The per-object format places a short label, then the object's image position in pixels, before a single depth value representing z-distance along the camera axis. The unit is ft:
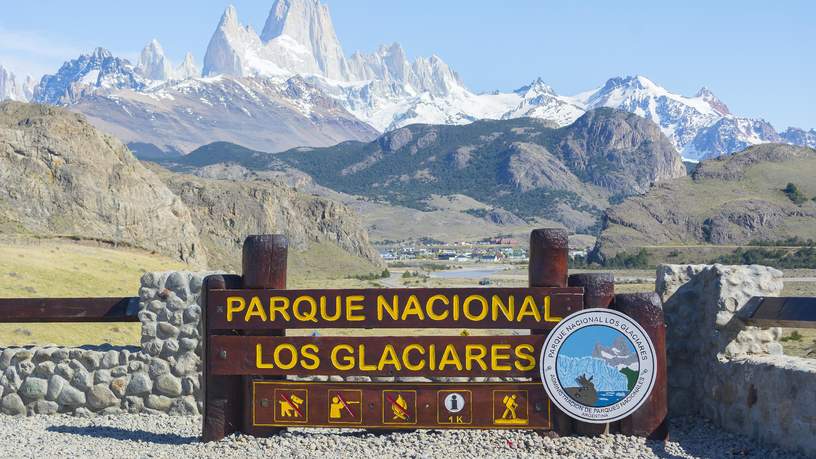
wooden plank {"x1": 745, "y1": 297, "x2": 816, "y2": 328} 31.55
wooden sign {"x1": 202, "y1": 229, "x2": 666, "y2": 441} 33.27
